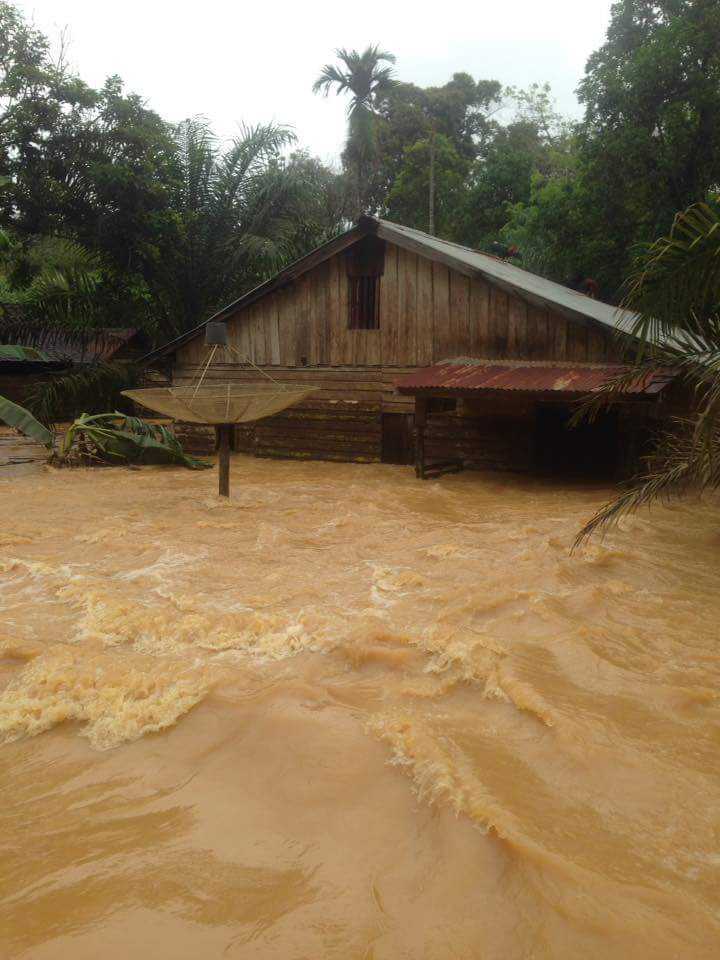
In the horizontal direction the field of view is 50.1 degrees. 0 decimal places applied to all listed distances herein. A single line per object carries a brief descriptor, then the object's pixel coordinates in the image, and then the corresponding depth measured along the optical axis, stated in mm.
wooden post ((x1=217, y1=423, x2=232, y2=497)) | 9812
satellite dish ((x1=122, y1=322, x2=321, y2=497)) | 9664
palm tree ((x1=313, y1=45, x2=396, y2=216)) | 29734
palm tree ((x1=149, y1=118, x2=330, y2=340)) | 20312
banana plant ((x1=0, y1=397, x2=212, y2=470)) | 12852
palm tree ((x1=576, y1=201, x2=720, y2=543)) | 5027
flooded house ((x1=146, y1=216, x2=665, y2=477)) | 11234
